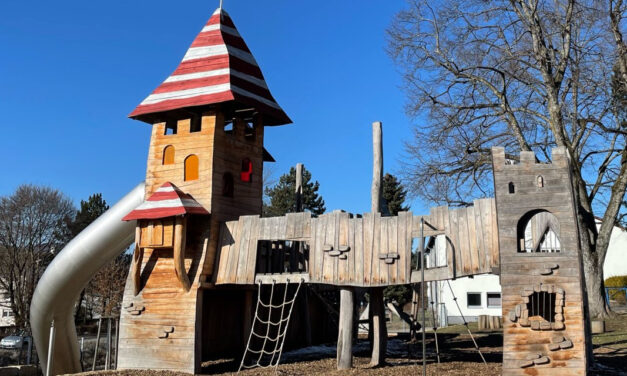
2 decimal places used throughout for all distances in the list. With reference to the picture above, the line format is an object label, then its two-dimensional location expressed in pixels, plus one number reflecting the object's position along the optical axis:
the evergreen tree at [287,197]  47.97
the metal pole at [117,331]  17.31
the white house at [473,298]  34.81
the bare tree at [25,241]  37.91
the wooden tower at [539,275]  10.79
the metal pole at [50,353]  16.17
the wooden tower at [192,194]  14.69
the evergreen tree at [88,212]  43.62
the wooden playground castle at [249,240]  11.12
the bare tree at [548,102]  20.11
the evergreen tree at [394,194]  42.94
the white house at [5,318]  50.38
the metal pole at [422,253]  11.12
